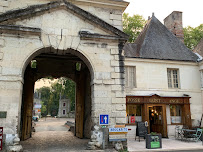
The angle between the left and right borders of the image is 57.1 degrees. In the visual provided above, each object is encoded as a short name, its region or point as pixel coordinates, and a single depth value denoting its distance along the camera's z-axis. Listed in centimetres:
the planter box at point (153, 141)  760
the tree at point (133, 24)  2020
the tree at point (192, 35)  1914
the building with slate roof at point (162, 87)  1099
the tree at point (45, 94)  5144
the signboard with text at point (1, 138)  587
